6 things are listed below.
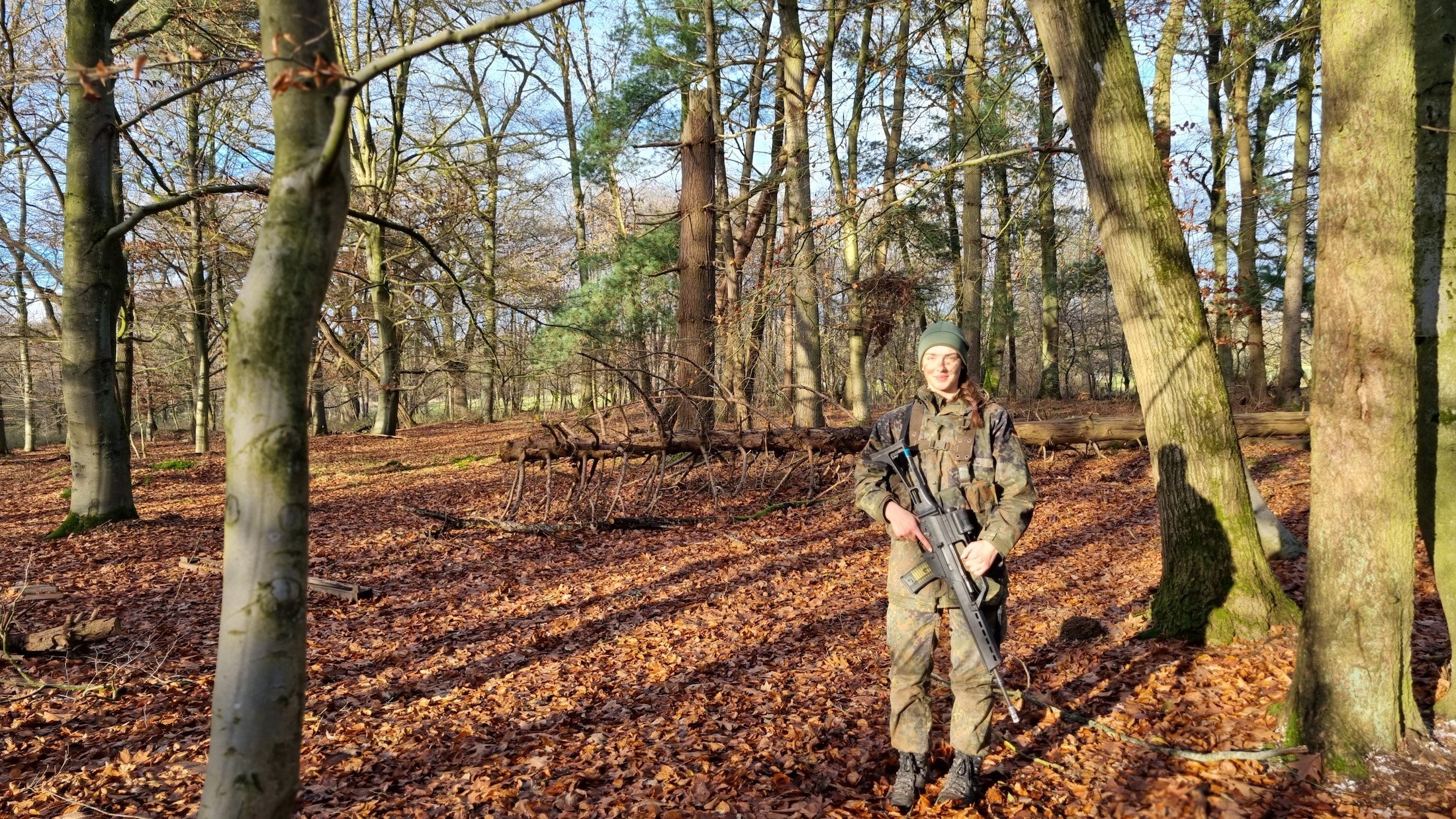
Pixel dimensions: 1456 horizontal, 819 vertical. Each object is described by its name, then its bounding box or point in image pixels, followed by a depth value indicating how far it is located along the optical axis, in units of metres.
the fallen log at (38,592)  5.66
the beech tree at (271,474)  1.91
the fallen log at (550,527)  8.29
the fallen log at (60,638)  4.57
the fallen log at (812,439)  8.24
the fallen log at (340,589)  6.12
